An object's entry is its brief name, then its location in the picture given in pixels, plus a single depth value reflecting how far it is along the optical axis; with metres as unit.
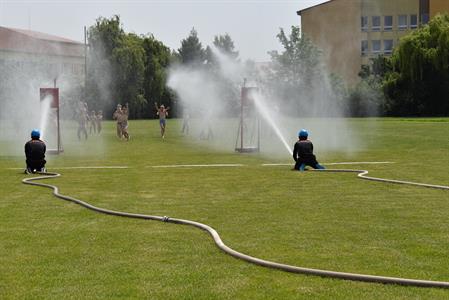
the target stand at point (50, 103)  30.16
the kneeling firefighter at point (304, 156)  21.25
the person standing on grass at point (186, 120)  50.28
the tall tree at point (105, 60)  95.44
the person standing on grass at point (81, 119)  44.47
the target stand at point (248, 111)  30.50
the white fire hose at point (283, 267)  7.95
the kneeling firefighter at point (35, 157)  21.62
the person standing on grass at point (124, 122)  42.66
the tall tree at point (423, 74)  82.56
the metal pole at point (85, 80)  89.44
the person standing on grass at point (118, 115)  42.50
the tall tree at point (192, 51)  125.12
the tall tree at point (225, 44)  129.88
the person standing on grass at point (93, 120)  54.14
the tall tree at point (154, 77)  101.06
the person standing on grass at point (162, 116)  44.81
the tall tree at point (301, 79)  92.12
